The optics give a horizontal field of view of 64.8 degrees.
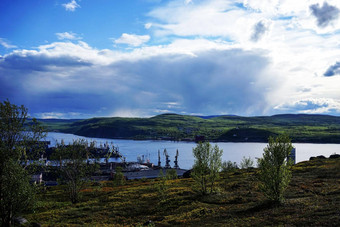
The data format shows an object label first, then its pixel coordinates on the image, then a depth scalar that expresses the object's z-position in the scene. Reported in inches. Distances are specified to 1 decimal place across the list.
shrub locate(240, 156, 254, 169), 5215.1
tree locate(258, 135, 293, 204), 1557.6
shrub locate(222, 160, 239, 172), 5207.2
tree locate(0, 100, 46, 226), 1240.8
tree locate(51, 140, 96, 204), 2251.5
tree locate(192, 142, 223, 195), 2121.1
